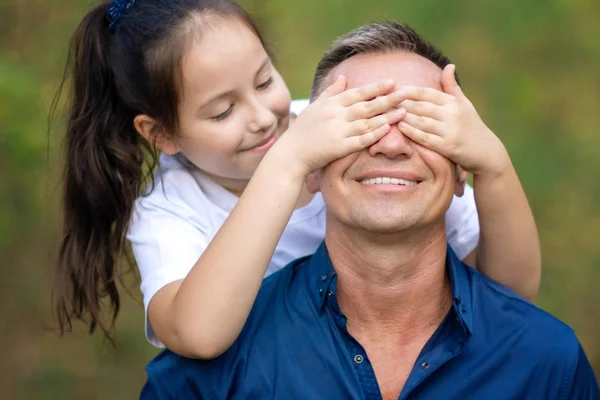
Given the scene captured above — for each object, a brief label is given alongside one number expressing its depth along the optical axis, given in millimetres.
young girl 2441
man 2406
